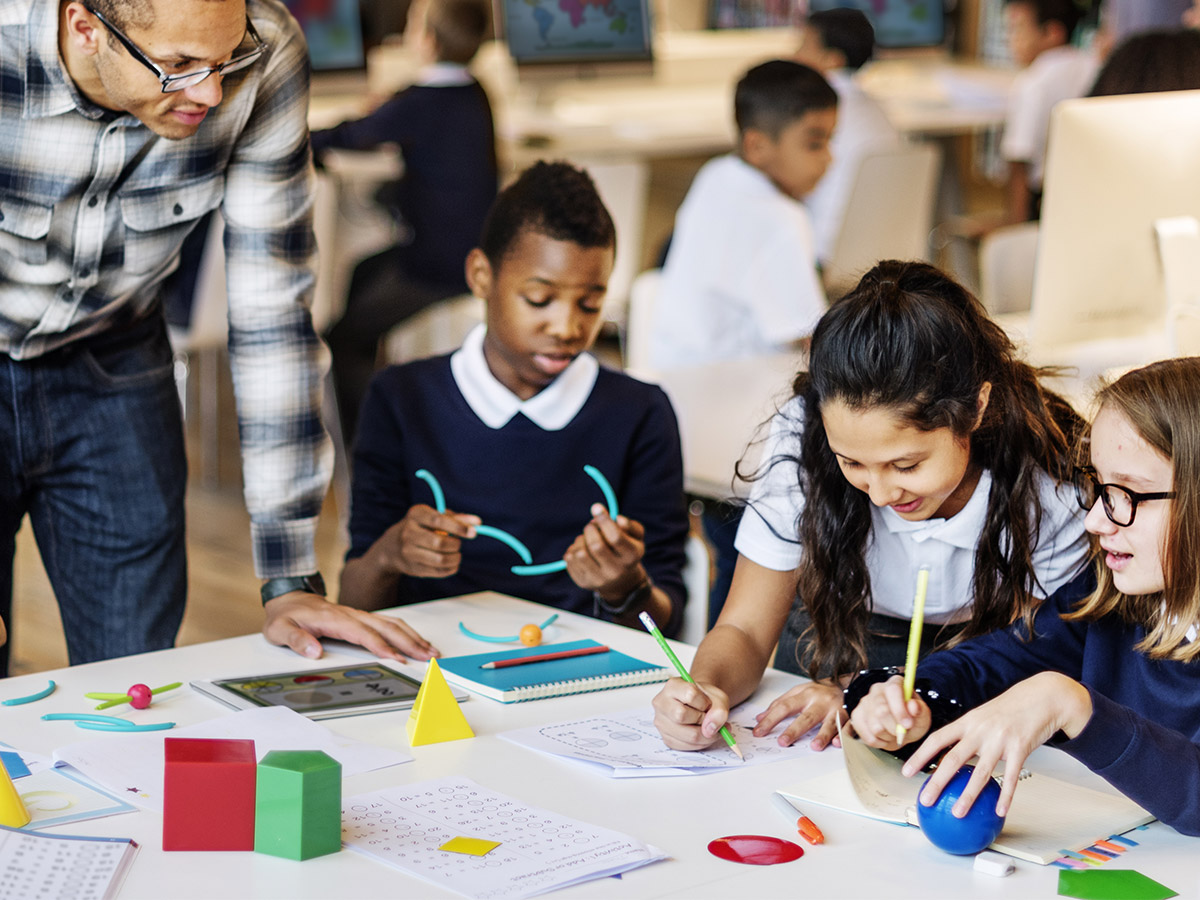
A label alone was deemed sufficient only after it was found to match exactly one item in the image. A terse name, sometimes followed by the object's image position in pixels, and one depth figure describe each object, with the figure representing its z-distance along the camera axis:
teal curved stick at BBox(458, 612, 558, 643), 3.06
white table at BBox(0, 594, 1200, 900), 2.39
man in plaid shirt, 2.92
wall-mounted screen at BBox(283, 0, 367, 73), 7.30
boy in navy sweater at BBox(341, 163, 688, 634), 3.45
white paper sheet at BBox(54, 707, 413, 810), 2.56
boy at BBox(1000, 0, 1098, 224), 7.99
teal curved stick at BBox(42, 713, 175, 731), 2.71
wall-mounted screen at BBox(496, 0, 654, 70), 7.20
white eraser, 2.44
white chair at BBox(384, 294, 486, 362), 5.81
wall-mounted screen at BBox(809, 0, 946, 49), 9.43
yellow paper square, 2.44
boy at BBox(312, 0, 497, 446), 6.30
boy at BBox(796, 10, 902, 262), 6.94
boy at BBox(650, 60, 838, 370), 4.67
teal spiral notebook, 2.85
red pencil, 2.94
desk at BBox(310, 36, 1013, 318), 6.91
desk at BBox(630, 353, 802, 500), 3.88
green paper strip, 2.40
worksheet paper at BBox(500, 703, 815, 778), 2.65
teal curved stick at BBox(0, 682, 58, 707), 2.76
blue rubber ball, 2.45
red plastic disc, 2.46
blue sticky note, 2.58
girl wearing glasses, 2.51
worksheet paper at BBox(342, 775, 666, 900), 2.39
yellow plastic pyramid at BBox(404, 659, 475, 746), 2.70
